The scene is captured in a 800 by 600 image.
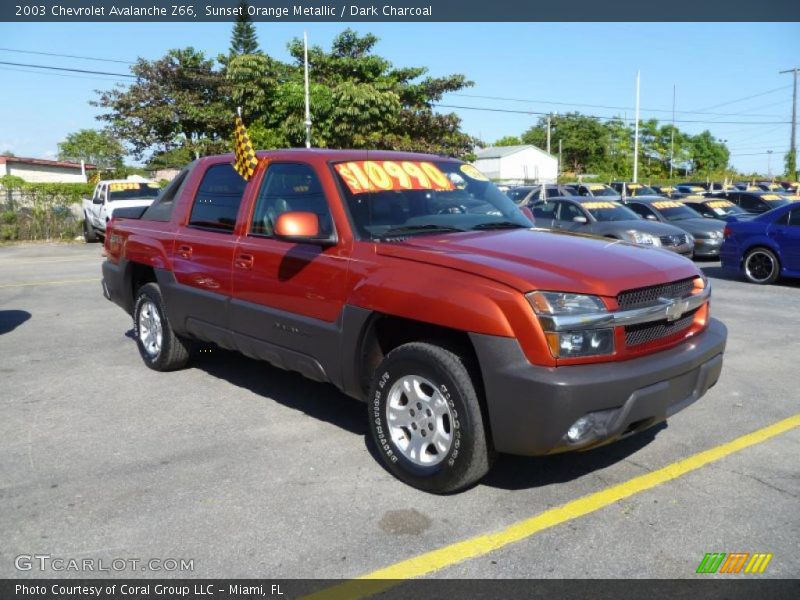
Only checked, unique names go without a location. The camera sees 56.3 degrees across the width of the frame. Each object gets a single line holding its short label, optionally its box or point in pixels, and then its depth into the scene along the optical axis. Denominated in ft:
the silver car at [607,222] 46.52
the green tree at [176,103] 124.36
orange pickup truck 11.59
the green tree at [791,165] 184.24
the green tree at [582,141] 320.29
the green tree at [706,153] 308.40
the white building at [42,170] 167.43
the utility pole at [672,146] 261.69
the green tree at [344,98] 115.85
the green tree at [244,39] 156.66
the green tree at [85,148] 228.22
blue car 39.11
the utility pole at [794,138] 188.43
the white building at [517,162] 296.51
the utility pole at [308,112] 102.22
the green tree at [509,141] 399.26
